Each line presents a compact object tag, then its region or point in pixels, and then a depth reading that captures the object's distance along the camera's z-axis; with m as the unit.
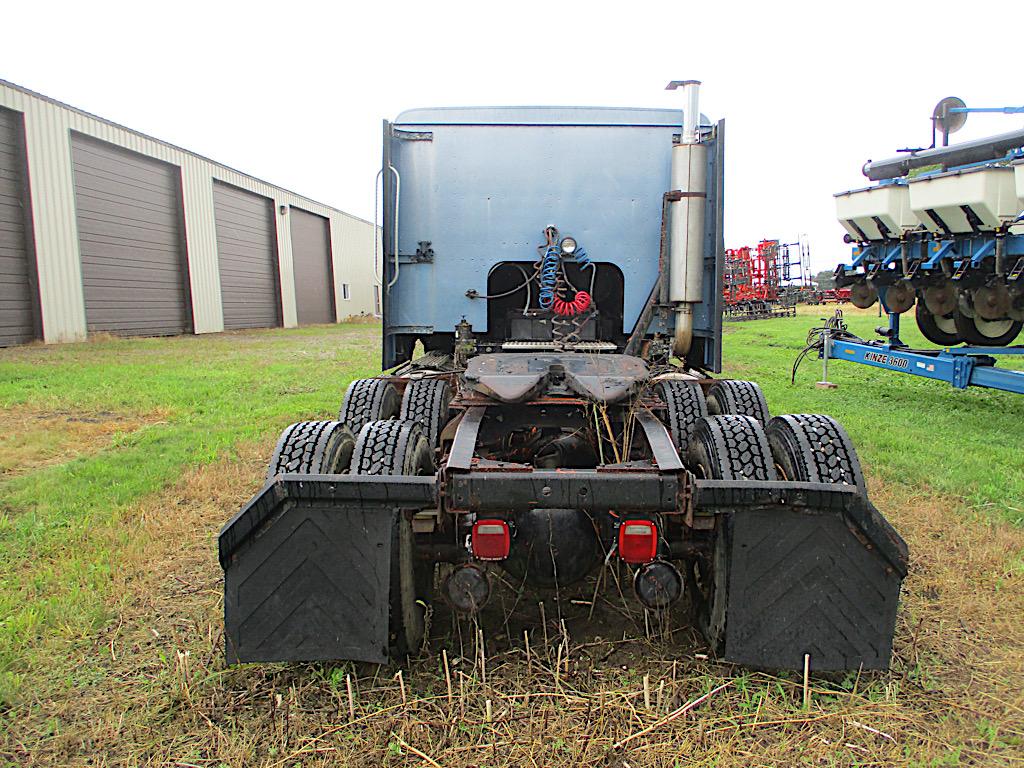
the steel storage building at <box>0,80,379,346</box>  13.72
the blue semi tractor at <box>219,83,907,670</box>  2.38
